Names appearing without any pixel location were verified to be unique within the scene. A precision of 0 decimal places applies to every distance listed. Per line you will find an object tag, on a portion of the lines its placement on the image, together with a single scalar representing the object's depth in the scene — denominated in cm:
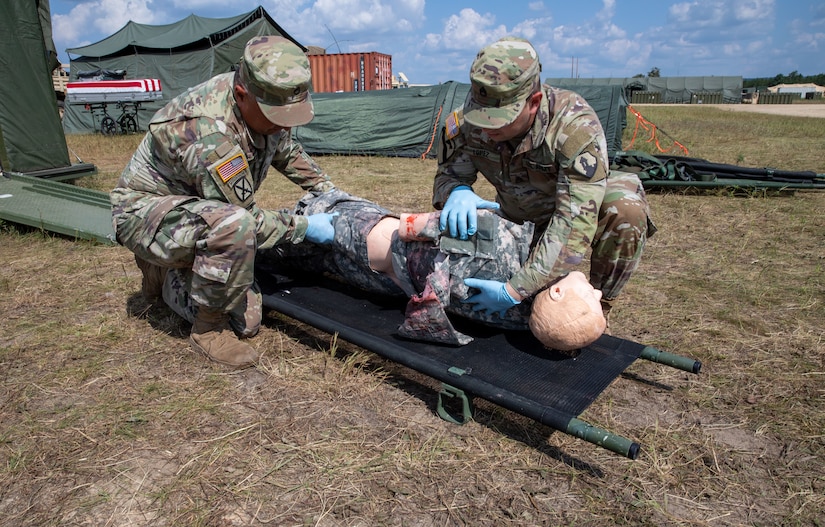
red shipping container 1587
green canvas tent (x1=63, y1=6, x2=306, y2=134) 1425
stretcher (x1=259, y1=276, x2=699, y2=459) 208
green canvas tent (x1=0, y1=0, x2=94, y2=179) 601
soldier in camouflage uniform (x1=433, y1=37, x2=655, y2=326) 241
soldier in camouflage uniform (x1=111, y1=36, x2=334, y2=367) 264
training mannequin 256
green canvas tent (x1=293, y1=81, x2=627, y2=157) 1000
